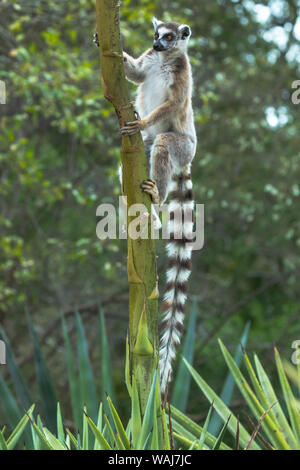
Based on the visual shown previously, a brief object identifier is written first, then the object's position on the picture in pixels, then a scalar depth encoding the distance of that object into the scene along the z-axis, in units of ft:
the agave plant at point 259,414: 15.47
